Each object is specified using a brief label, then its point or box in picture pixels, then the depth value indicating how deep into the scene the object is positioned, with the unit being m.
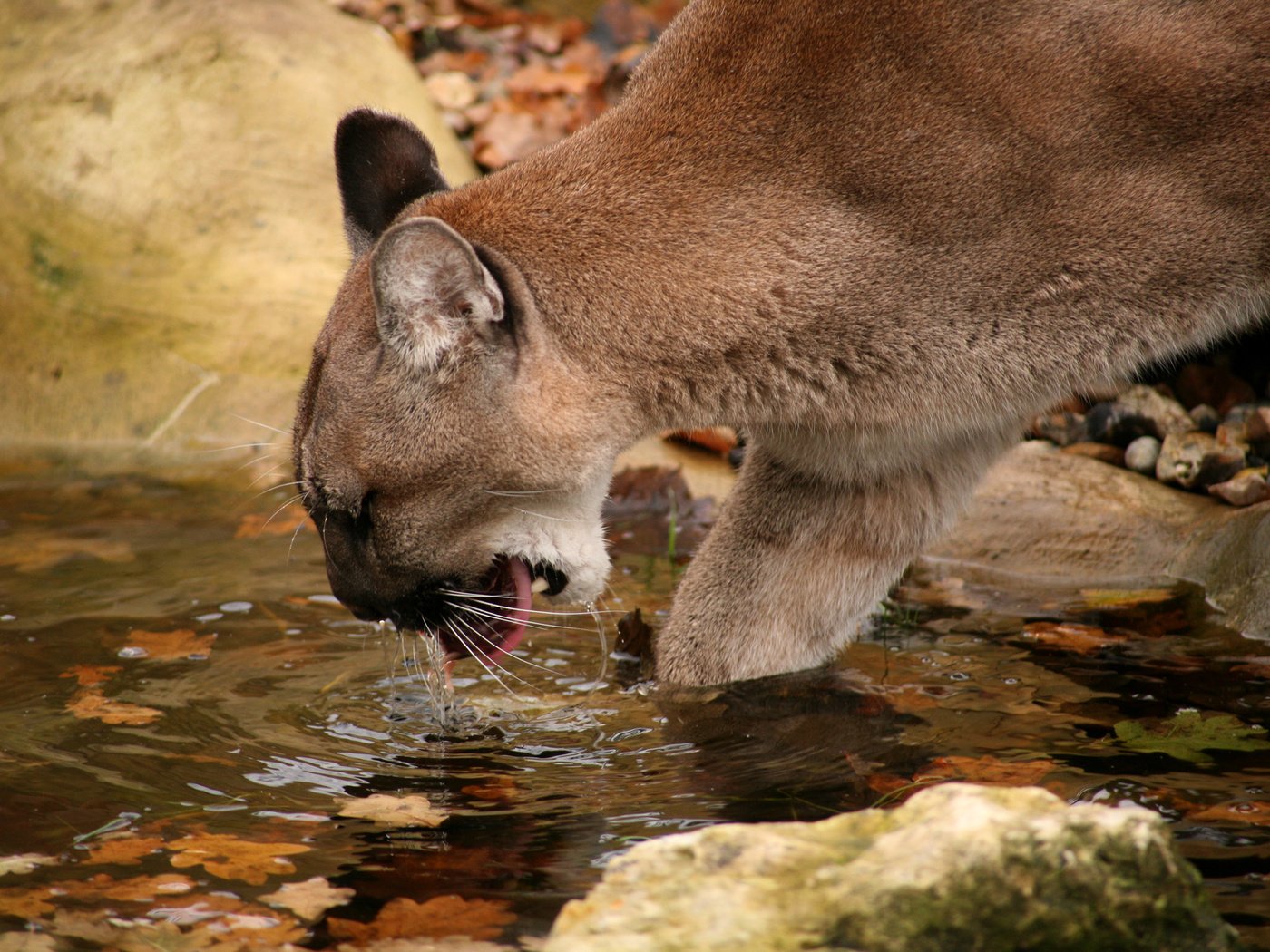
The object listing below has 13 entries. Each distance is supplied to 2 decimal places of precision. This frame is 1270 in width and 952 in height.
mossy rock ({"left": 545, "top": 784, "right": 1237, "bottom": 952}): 4.97
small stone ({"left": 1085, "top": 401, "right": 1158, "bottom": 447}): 13.11
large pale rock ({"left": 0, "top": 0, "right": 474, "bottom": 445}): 15.22
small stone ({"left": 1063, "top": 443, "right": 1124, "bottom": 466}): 13.06
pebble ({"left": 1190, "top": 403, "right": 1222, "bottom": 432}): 13.09
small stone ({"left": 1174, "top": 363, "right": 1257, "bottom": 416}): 13.37
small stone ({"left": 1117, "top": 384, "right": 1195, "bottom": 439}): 13.00
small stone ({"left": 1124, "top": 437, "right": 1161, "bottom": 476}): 12.75
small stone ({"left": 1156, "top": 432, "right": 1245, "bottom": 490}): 12.20
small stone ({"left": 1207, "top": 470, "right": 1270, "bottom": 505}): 11.67
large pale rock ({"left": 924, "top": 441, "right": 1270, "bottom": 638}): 11.11
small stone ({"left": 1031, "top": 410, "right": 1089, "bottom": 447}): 13.53
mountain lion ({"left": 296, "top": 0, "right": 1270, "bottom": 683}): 8.00
